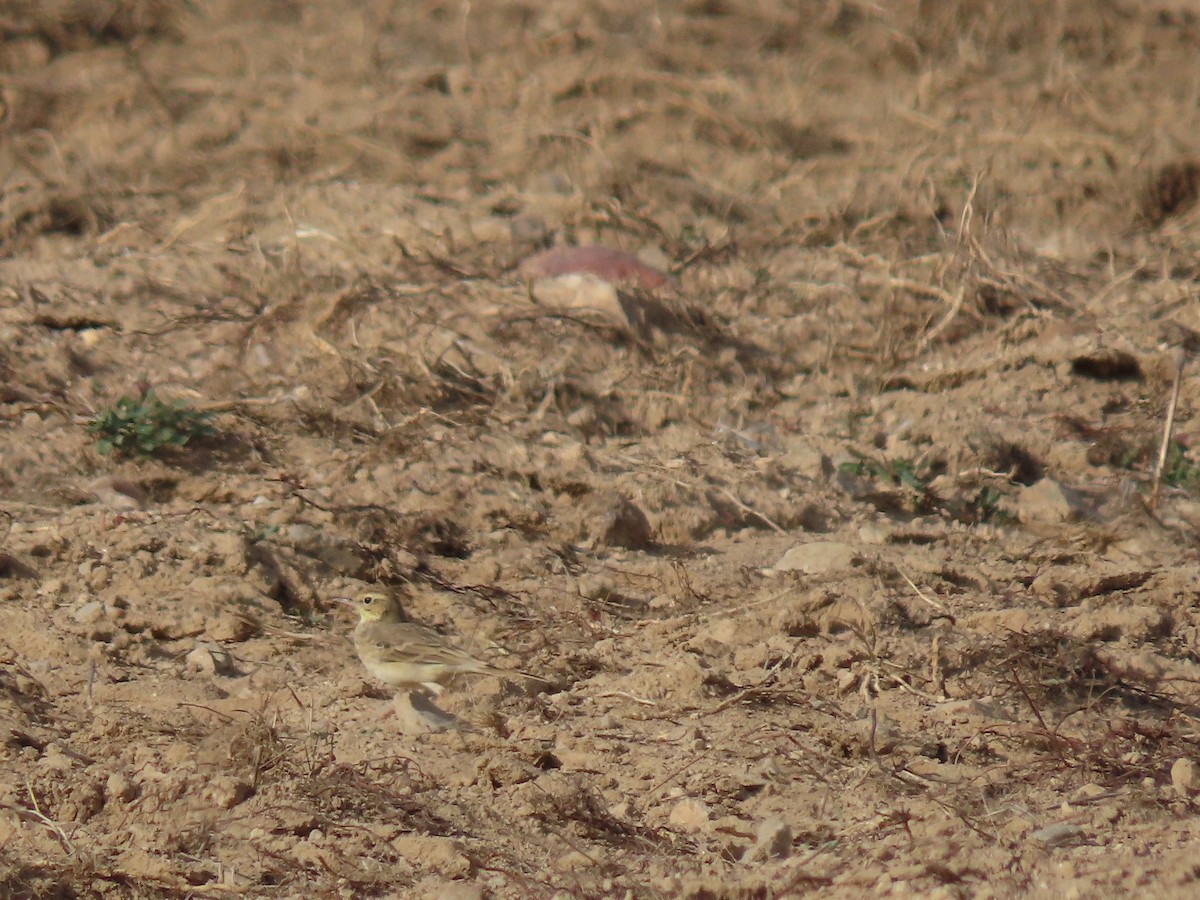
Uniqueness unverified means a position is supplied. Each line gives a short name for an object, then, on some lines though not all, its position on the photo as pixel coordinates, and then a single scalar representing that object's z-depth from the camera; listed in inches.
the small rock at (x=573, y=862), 301.7
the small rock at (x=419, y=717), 349.4
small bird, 357.4
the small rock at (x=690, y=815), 318.7
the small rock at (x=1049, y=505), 458.0
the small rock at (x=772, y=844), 304.7
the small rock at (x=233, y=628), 386.0
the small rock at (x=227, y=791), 324.5
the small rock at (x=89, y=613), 380.8
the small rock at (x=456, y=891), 293.6
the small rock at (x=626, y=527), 445.7
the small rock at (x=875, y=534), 446.0
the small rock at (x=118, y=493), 430.6
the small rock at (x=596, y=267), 573.9
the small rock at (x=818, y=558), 417.4
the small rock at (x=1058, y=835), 296.4
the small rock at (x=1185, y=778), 315.6
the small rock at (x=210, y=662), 372.8
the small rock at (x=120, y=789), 323.6
